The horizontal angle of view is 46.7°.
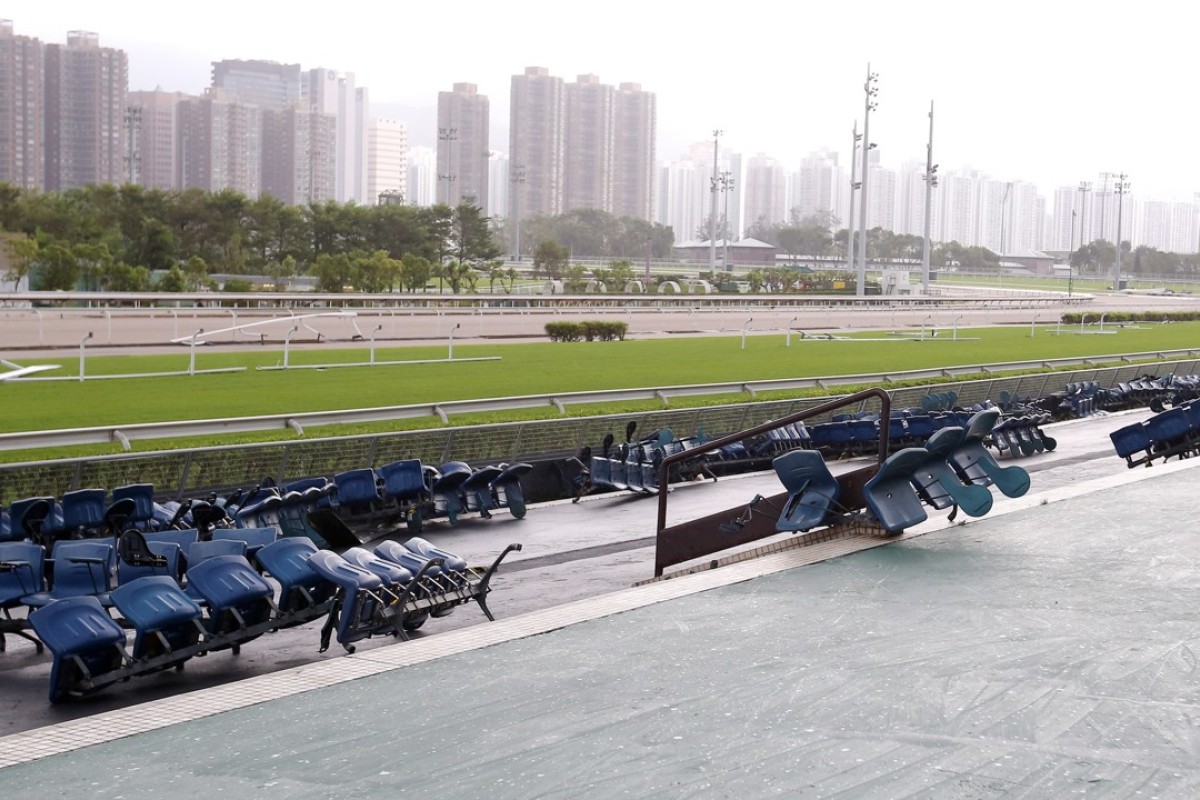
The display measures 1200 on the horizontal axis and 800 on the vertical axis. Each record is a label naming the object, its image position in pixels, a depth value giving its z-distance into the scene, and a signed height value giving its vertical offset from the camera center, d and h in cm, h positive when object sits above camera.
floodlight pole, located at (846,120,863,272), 6799 +615
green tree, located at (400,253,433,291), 6284 +86
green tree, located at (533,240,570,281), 8481 +214
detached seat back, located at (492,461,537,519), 1341 -191
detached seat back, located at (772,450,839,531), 888 -123
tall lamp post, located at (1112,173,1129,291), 10806 +959
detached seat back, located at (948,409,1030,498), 946 -110
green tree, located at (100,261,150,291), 5084 +15
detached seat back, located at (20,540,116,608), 827 -174
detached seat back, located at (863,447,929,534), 857 -120
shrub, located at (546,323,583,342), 3947 -105
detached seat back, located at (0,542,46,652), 834 -180
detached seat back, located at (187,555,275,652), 745 -164
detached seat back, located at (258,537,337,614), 792 -165
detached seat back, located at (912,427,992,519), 898 -118
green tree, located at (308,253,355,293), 5950 +62
